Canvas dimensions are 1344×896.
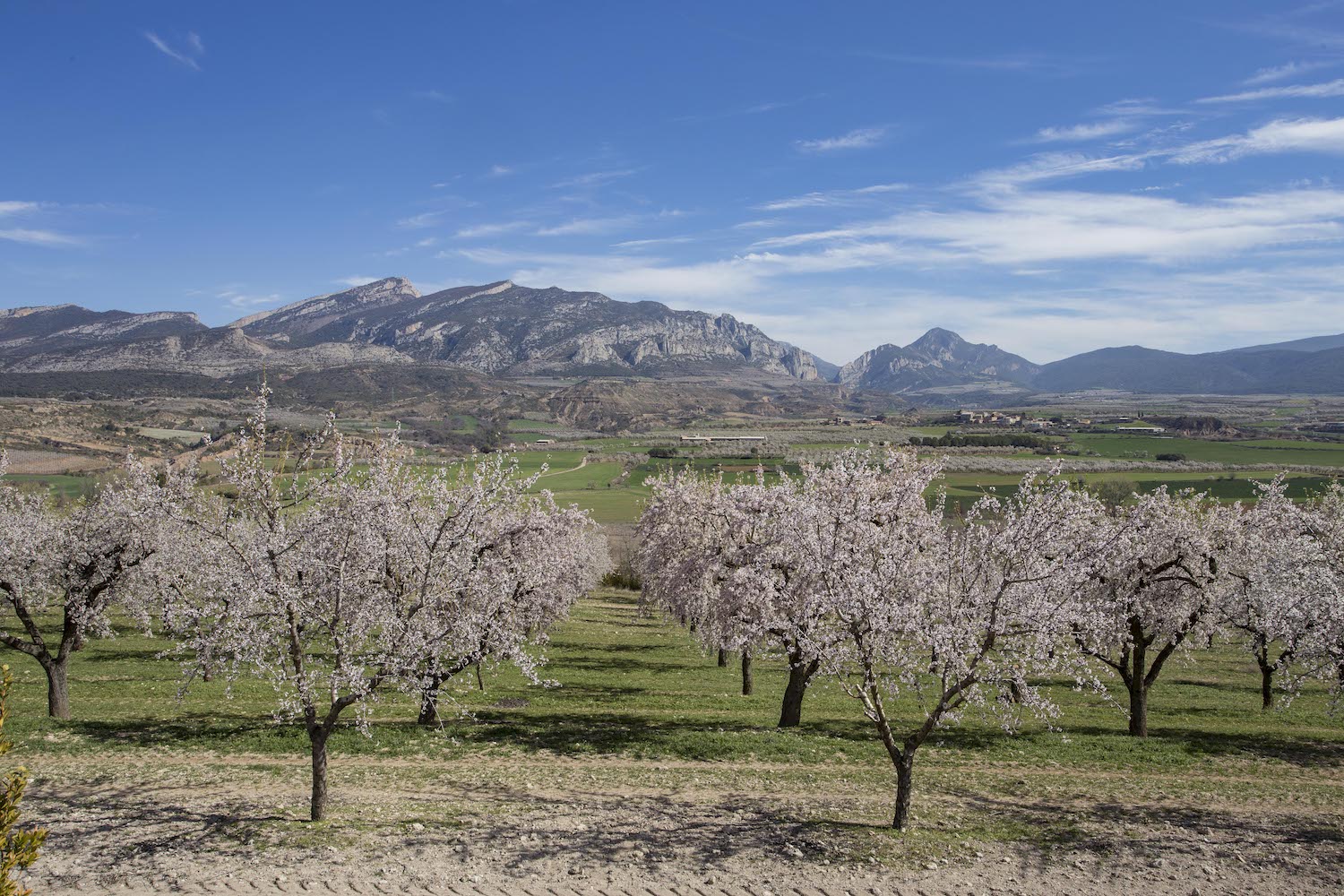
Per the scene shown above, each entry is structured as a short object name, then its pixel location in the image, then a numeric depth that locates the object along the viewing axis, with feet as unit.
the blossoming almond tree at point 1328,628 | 62.44
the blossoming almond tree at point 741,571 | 64.90
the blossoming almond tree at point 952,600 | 52.06
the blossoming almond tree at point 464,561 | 57.06
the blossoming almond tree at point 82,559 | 80.33
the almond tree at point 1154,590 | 83.56
